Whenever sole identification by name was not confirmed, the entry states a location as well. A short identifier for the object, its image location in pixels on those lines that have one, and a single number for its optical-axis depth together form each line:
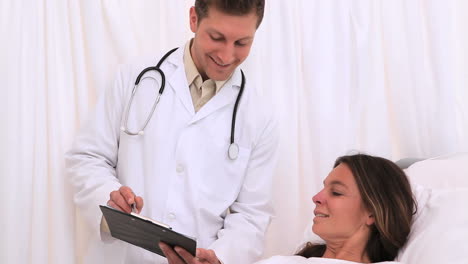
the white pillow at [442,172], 1.82
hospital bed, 1.56
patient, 1.73
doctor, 1.76
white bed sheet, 1.63
